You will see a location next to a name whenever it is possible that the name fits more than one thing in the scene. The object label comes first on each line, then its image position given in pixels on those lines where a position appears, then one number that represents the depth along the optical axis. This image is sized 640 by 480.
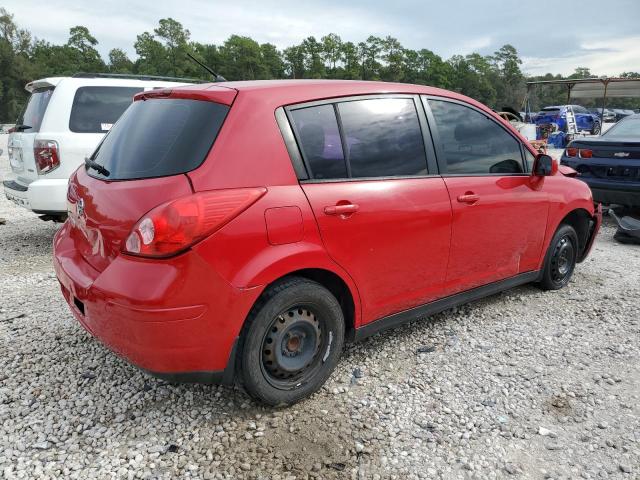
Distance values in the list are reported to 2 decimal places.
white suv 5.14
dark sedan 6.30
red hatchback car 2.14
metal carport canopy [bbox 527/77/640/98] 17.79
